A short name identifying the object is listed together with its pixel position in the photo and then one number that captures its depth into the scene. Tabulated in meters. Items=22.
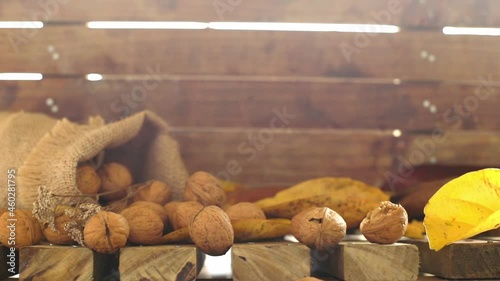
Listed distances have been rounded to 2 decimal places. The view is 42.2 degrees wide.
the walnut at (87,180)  1.34
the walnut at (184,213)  1.24
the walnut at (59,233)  1.17
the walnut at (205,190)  1.35
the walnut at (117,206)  1.30
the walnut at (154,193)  1.39
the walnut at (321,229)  1.13
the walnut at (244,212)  1.29
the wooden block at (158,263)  1.08
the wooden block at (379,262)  1.10
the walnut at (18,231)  1.15
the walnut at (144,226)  1.17
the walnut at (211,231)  1.11
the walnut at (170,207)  1.30
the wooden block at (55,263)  1.09
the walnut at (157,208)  1.27
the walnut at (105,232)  1.09
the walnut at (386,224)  1.12
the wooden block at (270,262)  1.10
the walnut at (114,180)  1.41
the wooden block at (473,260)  1.16
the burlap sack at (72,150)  1.34
